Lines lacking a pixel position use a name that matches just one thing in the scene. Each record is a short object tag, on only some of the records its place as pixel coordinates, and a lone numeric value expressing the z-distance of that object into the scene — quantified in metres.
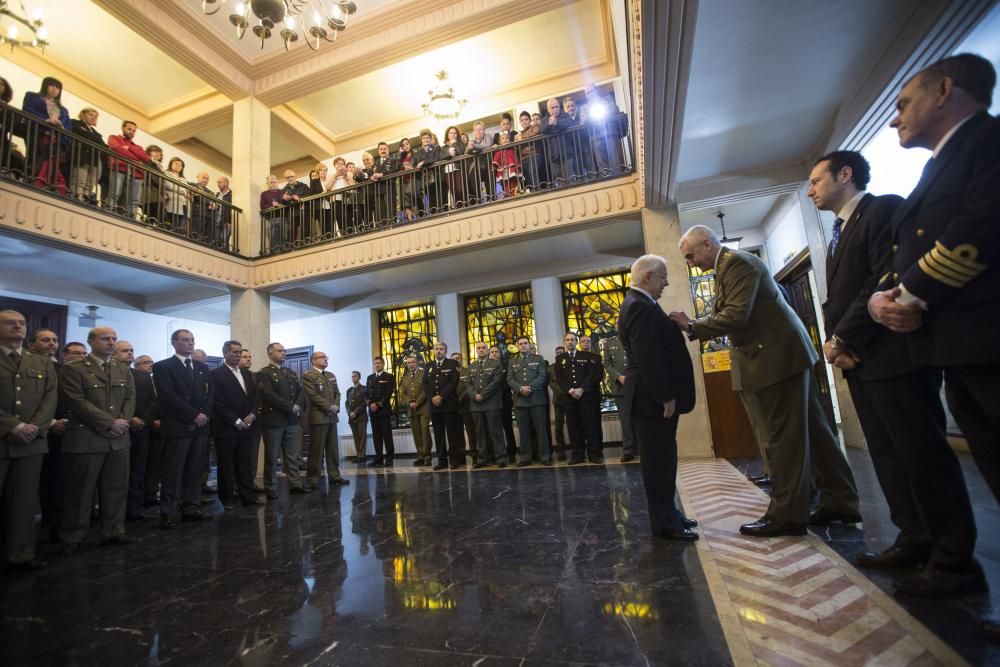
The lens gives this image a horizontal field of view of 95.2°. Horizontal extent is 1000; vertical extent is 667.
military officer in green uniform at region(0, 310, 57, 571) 2.72
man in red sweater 5.54
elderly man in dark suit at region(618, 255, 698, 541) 2.21
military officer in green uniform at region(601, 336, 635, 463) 5.54
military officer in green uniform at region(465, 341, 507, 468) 5.78
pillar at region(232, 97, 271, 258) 7.21
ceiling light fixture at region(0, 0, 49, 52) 5.08
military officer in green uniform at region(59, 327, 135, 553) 3.15
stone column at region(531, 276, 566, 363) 7.68
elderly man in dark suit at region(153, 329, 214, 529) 3.81
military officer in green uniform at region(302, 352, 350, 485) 5.08
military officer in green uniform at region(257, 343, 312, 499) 4.67
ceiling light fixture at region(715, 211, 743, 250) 6.31
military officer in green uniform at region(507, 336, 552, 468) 5.66
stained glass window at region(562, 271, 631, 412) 7.48
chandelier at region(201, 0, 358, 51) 4.21
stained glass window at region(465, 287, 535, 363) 8.03
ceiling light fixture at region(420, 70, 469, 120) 7.19
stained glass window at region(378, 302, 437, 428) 8.64
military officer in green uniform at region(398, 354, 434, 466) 6.71
